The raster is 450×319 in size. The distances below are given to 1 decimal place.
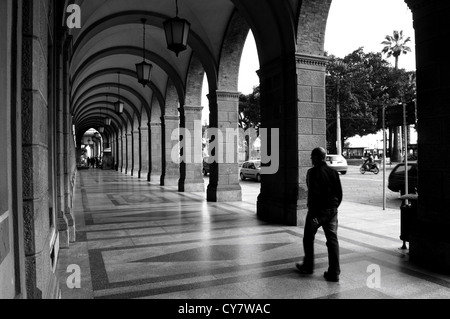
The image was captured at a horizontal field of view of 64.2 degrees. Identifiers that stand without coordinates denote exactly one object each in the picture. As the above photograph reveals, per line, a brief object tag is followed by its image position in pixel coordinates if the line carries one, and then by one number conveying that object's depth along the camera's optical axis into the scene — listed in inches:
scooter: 926.0
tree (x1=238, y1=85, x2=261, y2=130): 1665.1
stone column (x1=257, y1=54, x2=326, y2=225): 284.8
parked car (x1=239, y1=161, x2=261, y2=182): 843.4
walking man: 154.5
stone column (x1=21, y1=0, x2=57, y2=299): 85.9
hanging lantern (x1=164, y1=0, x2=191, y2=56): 279.4
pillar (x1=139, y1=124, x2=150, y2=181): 932.0
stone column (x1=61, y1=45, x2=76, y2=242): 236.4
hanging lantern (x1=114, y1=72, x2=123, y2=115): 620.1
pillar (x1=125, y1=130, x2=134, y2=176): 1173.1
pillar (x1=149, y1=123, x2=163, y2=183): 789.2
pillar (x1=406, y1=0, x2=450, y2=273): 167.2
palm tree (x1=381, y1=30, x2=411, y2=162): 1581.1
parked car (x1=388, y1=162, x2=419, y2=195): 393.5
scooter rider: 936.9
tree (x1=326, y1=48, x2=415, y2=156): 1336.1
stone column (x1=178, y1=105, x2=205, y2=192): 548.4
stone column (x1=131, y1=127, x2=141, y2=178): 1029.8
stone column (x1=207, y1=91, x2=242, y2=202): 430.3
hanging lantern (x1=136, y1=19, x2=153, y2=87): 386.3
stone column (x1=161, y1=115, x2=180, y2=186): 660.7
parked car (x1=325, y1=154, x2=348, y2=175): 936.3
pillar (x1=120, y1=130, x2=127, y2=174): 1293.8
